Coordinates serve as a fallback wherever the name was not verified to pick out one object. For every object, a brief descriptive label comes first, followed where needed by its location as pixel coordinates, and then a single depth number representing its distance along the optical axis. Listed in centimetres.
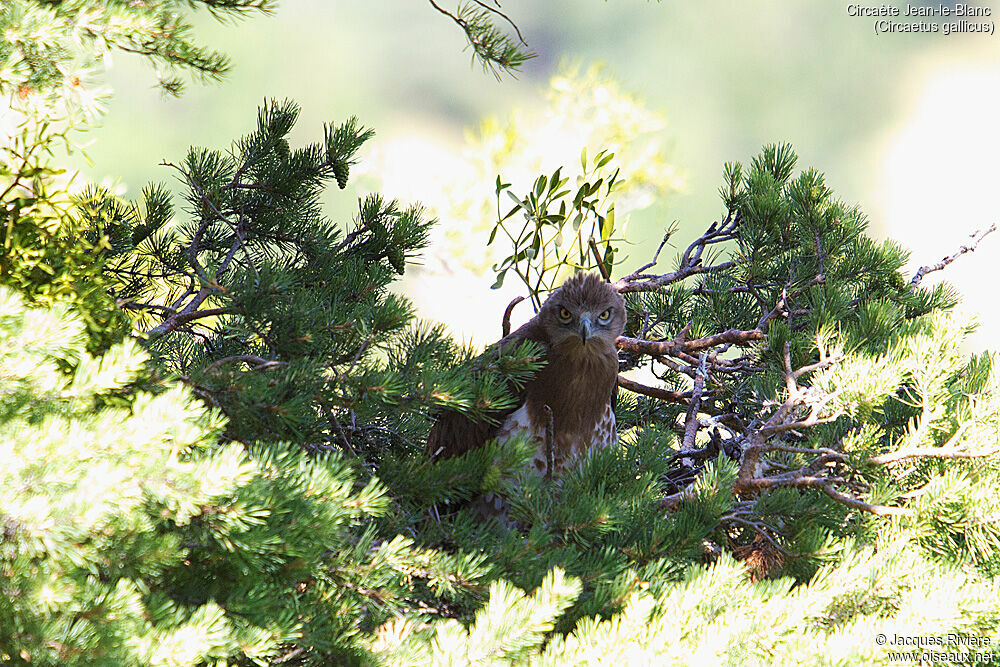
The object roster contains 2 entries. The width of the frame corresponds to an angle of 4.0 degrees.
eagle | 1485
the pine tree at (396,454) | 903
